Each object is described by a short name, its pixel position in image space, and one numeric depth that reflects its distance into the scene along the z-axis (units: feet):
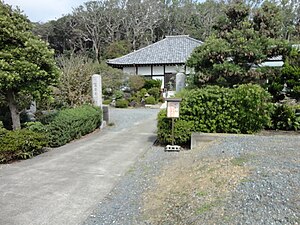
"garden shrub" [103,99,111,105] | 60.95
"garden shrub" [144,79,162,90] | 68.85
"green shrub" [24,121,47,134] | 22.98
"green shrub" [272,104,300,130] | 25.43
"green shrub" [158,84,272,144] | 23.67
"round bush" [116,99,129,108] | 57.88
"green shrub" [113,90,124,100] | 61.36
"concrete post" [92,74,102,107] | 34.14
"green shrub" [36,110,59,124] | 24.77
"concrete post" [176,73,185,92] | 32.96
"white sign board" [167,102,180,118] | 22.89
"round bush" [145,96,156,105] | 60.44
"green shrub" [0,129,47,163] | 19.67
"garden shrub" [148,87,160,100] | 64.74
